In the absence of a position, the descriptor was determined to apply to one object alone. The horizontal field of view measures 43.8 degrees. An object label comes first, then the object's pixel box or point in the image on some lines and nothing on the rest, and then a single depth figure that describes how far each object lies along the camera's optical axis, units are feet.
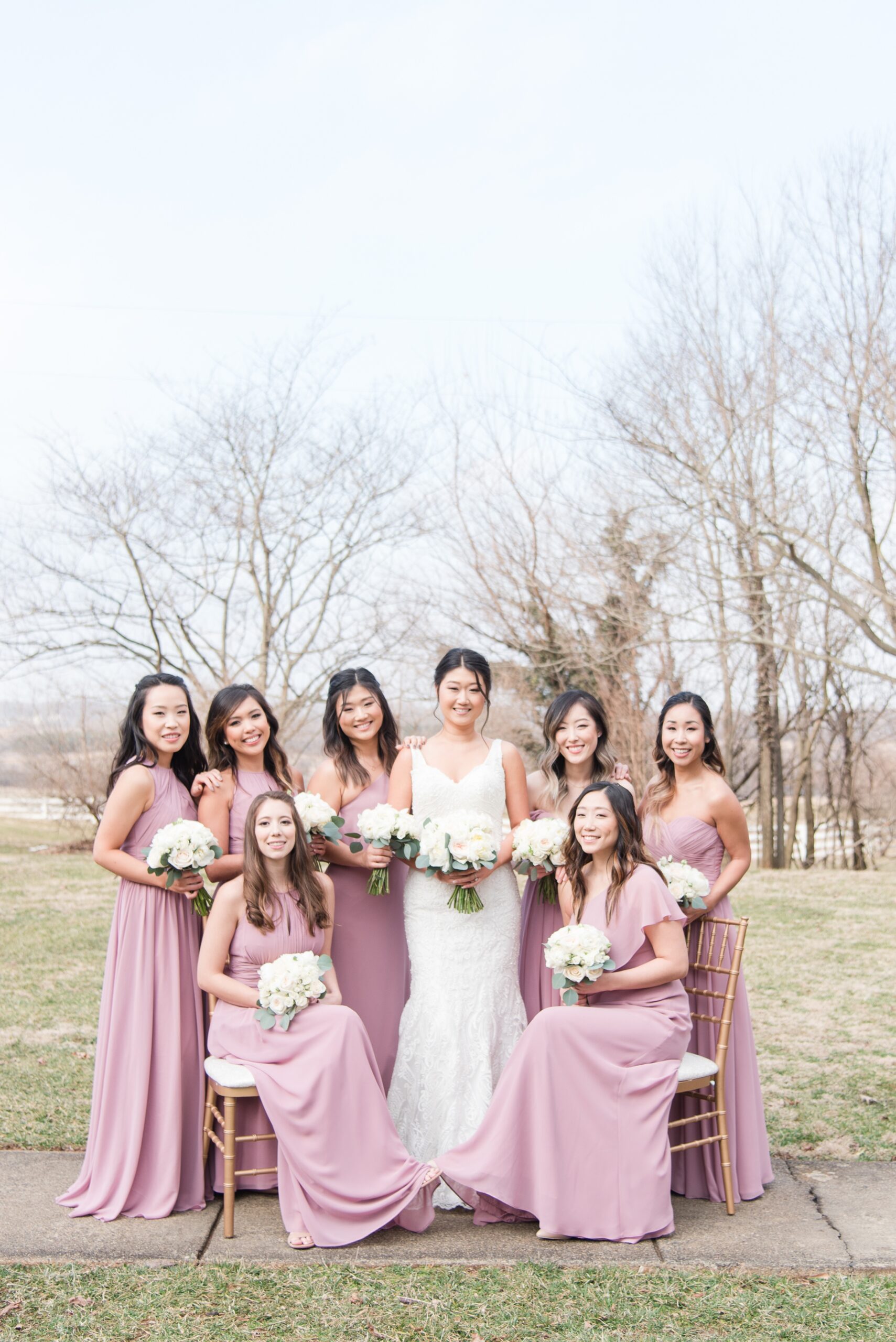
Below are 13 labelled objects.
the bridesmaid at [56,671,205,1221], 15.39
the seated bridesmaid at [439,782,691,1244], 14.44
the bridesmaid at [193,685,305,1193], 16.16
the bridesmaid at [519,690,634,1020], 17.21
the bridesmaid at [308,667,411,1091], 17.33
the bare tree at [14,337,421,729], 65.62
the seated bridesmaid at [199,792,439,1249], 14.34
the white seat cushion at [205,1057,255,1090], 14.56
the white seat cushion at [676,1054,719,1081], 15.24
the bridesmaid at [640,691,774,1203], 16.42
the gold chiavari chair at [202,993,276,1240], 14.53
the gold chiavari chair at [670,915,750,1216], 15.51
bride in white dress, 16.33
